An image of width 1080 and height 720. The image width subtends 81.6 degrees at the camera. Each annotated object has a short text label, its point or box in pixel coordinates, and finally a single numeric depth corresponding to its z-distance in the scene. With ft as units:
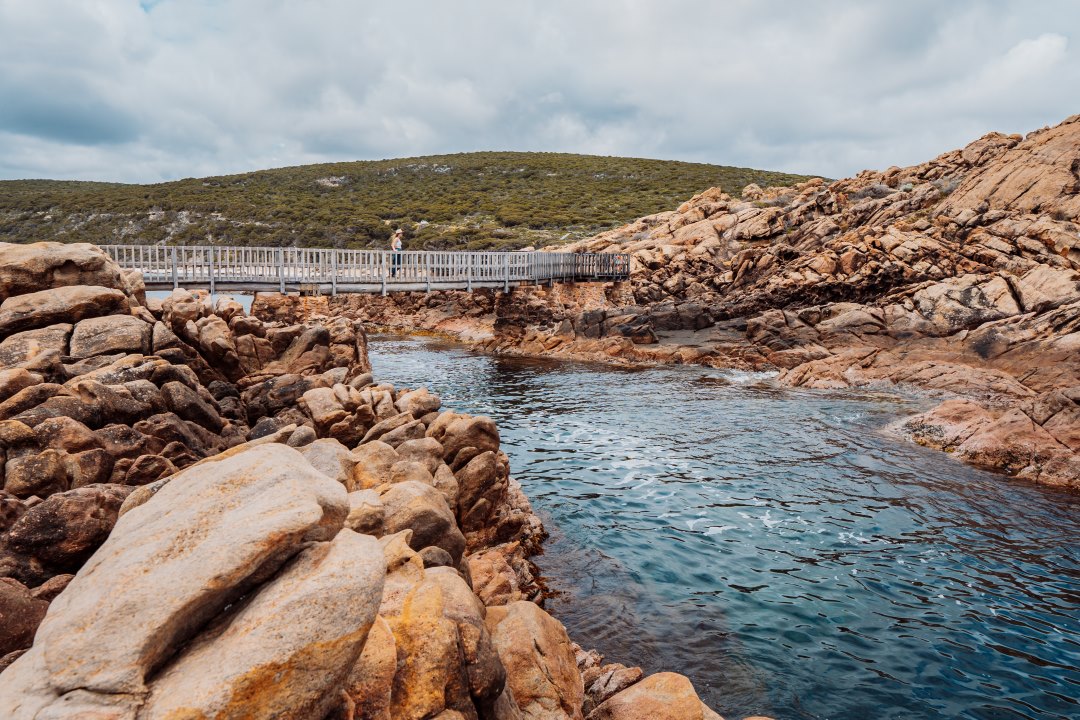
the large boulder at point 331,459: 34.86
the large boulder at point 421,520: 29.63
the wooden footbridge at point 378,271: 102.22
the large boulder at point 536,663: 23.66
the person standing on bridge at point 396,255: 126.31
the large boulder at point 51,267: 46.70
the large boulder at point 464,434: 47.01
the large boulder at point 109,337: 44.47
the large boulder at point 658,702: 23.16
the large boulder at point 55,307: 44.09
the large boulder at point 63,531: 26.23
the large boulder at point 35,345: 41.47
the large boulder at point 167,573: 14.60
